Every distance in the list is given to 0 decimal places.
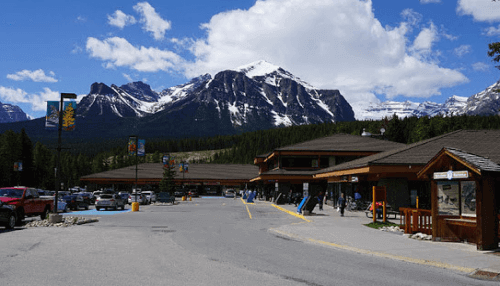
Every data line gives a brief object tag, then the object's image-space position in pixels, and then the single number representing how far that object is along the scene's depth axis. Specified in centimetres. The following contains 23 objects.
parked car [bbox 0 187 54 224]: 2342
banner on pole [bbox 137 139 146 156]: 4881
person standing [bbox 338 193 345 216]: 3114
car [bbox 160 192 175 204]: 5778
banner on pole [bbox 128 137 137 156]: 4766
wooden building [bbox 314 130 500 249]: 1405
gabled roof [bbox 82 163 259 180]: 10850
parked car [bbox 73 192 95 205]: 4324
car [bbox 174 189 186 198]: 8989
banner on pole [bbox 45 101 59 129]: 2564
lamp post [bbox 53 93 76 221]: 2530
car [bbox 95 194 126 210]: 4038
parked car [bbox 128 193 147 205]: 5532
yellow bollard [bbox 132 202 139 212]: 3903
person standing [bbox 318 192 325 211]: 3707
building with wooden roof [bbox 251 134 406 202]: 6412
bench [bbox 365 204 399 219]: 2954
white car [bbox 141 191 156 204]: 5784
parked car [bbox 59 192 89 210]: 4038
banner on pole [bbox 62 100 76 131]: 2611
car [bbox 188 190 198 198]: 9826
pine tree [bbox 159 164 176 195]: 9189
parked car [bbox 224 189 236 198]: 9962
